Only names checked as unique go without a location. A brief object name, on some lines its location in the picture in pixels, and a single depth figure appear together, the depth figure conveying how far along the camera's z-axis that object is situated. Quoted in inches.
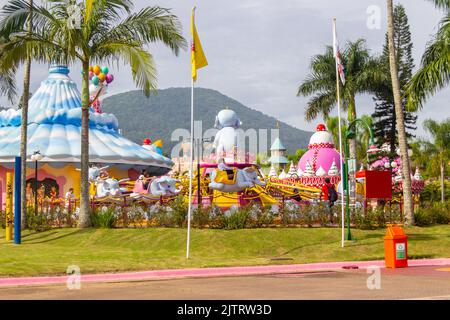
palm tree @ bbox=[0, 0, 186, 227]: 982.4
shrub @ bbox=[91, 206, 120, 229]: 1012.5
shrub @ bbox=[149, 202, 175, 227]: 1001.5
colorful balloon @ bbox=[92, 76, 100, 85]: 1813.5
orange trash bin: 720.3
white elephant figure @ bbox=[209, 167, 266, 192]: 1155.3
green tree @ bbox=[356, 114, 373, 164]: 2596.0
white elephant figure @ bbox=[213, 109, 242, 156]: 1598.2
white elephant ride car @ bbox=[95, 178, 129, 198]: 1272.1
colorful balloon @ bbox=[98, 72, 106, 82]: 1840.9
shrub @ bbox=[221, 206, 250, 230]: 971.3
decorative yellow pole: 1011.9
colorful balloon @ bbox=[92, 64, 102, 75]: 1846.7
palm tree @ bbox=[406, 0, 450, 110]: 1003.3
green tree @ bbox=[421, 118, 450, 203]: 2522.1
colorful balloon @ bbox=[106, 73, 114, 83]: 1867.6
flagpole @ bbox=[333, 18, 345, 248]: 933.8
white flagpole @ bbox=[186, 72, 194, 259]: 789.8
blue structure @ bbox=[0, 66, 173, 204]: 1656.0
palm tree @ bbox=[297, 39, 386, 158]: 1701.5
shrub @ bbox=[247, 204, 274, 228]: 981.8
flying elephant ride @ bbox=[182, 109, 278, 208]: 1162.6
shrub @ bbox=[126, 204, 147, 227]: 1026.7
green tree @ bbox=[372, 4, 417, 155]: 2100.1
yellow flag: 813.9
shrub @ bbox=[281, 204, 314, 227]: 999.6
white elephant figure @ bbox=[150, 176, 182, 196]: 1263.5
